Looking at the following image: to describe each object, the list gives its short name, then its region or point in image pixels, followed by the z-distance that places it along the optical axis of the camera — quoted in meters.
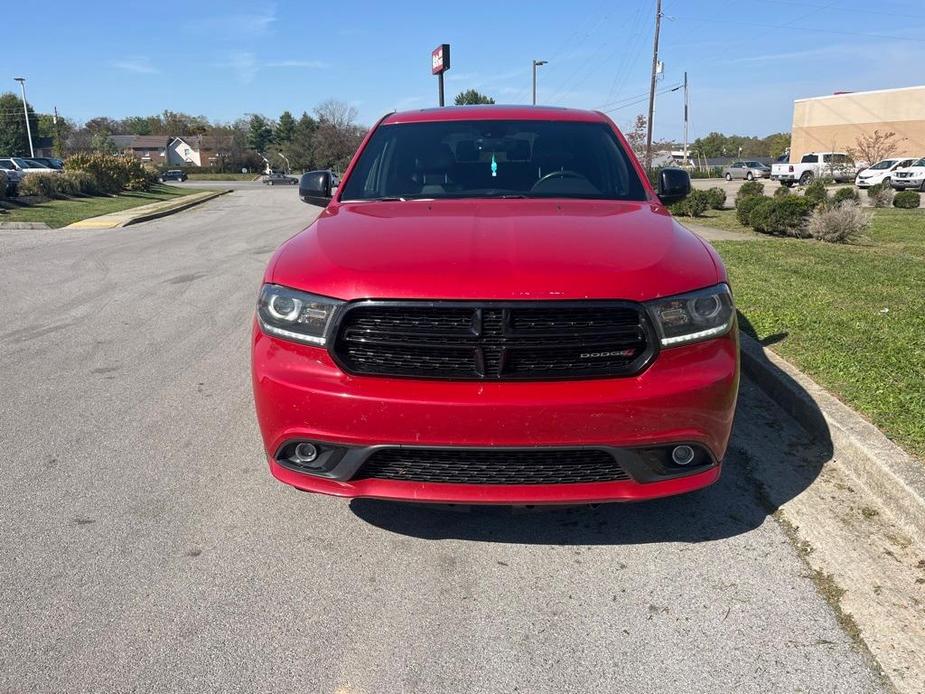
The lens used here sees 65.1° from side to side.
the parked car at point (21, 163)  36.10
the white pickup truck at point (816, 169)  38.72
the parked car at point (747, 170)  52.34
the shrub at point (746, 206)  14.73
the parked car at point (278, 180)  65.94
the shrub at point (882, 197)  22.84
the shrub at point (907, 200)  21.78
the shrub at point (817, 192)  13.64
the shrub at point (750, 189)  20.08
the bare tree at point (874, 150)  44.56
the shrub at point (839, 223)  12.47
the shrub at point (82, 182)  26.72
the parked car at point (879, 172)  35.22
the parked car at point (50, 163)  41.45
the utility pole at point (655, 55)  37.20
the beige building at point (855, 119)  51.72
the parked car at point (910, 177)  33.75
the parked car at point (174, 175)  68.72
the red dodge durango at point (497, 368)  2.63
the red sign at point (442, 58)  21.44
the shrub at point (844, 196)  13.79
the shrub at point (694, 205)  18.83
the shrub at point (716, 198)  20.64
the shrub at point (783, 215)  13.16
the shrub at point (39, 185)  23.66
